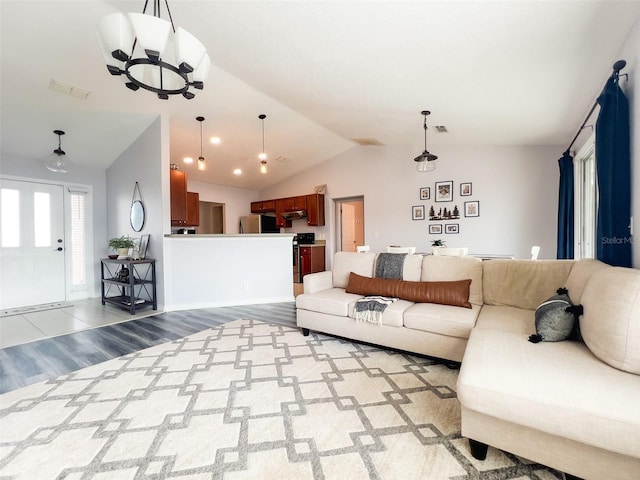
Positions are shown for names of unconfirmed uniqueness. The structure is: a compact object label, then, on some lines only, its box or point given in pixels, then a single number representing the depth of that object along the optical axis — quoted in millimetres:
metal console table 3928
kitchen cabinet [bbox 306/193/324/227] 6589
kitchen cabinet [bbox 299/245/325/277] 6602
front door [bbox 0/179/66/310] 4305
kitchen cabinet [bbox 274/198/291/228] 7227
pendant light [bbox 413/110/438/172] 3734
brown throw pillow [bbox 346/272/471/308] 2473
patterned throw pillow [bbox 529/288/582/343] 1594
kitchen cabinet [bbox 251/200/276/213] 7422
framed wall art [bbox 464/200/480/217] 4938
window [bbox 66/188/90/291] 4984
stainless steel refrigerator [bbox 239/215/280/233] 7450
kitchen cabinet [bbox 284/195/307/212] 6793
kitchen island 4086
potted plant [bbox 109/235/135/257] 4246
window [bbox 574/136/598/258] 3470
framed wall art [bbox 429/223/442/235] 5266
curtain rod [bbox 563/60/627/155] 1828
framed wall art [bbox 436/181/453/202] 5172
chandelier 1466
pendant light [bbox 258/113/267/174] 4351
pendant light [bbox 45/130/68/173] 3918
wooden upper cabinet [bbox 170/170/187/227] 4492
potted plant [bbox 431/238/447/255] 4945
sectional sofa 1036
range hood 6952
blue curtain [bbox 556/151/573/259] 3730
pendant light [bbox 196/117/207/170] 4238
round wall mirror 4414
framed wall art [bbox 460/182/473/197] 5000
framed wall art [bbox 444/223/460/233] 5105
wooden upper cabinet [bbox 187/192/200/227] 5737
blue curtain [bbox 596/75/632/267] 1826
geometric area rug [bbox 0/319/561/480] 1285
